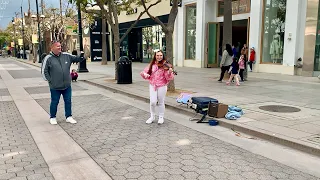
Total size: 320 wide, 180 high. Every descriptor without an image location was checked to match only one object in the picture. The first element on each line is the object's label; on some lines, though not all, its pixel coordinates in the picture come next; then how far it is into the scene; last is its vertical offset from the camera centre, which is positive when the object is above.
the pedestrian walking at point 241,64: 12.75 -0.24
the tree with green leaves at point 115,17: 13.52 +2.01
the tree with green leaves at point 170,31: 10.23 +0.96
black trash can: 12.80 -0.46
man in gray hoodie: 6.21 -0.32
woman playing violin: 6.23 -0.35
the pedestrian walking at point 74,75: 14.66 -0.76
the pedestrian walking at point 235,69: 11.64 -0.41
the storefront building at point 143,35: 26.22 +2.49
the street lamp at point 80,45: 19.05 +0.89
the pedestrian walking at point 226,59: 12.41 -0.02
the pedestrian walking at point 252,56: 17.05 +0.13
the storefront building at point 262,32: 14.50 +1.55
